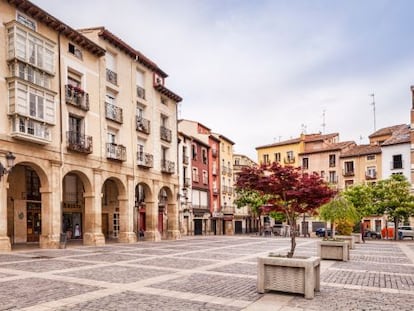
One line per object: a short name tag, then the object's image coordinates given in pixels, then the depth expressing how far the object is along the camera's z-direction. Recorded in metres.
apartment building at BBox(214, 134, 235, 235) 55.94
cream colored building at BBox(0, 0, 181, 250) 20.70
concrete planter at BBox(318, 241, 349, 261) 15.88
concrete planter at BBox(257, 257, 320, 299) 8.52
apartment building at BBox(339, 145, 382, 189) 55.38
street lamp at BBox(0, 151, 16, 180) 17.97
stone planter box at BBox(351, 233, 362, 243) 30.37
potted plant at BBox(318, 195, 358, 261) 15.96
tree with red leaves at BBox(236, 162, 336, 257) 9.99
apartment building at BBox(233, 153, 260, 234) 61.88
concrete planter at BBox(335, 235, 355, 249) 20.25
